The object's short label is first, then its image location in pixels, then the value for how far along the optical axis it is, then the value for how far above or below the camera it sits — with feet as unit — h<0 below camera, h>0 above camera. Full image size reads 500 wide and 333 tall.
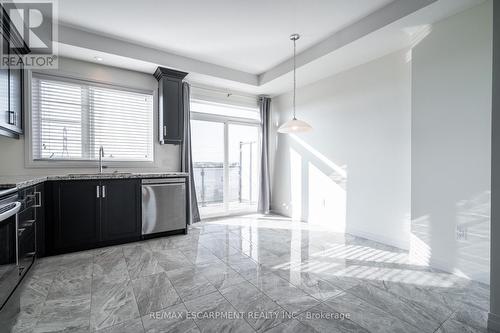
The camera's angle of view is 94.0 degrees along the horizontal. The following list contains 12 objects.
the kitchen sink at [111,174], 10.01 -0.43
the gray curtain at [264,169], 17.10 -0.35
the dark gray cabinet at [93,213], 9.36 -2.09
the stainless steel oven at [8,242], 5.78 -2.06
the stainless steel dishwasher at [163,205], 11.18 -2.03
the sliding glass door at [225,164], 15.26 +0.02
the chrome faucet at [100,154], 11.46 +0.49
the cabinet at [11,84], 7.86 +3.03
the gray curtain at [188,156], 13.73 +0.50
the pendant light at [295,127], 10.03 +1.62
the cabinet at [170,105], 12.57 +3.24
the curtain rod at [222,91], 14.75 +4.94
